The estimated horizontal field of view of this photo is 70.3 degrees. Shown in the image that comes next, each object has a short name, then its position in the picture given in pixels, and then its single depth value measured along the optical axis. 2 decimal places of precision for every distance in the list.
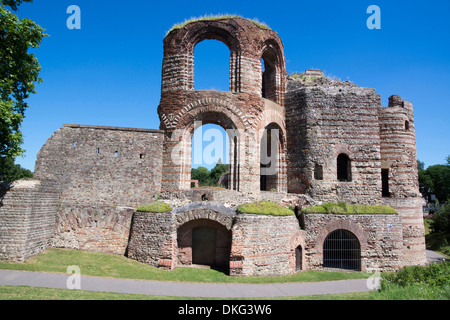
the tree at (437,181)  57.87
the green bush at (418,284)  8.95
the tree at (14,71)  11.87
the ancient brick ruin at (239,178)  13.84
